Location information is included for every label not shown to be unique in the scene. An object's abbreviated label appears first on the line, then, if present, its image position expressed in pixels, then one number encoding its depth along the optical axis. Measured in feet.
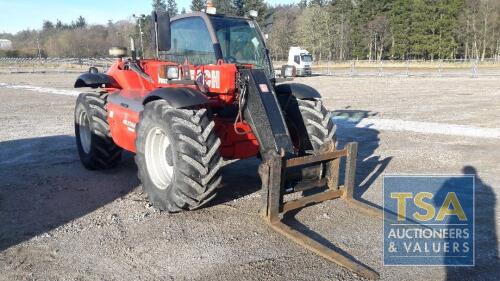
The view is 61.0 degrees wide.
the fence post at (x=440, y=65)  125.28
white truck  123.13
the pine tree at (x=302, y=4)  368.19
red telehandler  14.69
